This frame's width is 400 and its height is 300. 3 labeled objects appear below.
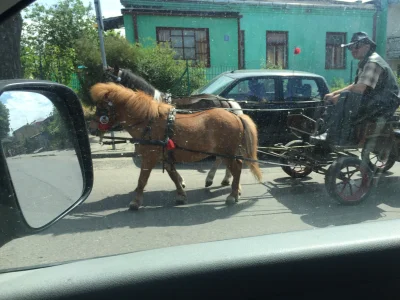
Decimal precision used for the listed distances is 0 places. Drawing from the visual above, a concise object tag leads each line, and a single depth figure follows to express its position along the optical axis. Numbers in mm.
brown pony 3616
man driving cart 3605
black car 4344
